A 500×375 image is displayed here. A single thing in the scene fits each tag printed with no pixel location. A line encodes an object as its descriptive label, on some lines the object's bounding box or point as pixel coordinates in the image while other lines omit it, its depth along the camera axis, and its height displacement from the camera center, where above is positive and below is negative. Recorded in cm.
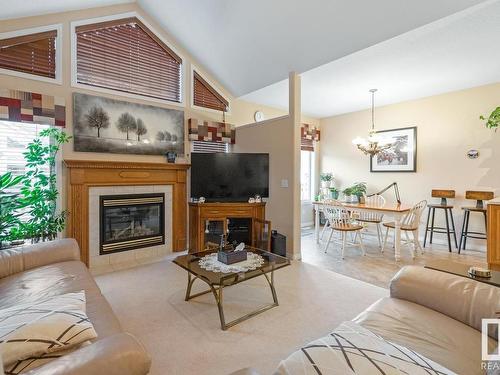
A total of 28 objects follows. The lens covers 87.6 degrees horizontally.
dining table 391 -41
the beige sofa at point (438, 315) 114 -72
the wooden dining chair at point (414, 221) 405 -59
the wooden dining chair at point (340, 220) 421 -62
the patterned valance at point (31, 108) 297 +88
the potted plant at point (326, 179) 631 +10
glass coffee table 205 -75
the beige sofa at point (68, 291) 89 -69
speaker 381 -90
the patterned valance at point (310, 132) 629 +125
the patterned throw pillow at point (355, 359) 76 -55
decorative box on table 235 -68
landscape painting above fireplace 346 +81
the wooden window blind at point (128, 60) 354 +181
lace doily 222 -73
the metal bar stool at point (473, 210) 415 -40
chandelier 462 +73
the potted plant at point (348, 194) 490 -21
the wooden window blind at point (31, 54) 301 +153
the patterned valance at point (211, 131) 440 +91
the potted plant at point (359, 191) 477 -14
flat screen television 415 +11
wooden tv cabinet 402 -51
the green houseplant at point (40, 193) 295 -13
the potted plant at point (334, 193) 605 -23
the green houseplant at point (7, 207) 281 -28
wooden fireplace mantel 337 +0
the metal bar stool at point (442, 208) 448 -47
